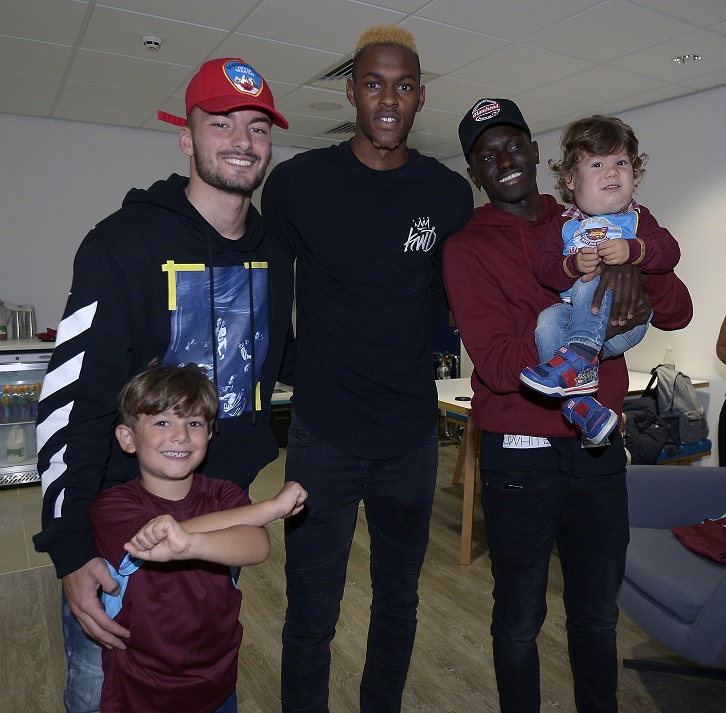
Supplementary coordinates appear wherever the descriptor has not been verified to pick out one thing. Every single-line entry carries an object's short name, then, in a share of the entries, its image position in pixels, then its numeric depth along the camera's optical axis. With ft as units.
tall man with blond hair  5.16
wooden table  11.07
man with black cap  4.86
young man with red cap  3.92
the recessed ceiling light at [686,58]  12.85
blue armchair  6.15
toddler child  4.38
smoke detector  12.00
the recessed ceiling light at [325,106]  16.37
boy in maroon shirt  3.84
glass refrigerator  15.55
